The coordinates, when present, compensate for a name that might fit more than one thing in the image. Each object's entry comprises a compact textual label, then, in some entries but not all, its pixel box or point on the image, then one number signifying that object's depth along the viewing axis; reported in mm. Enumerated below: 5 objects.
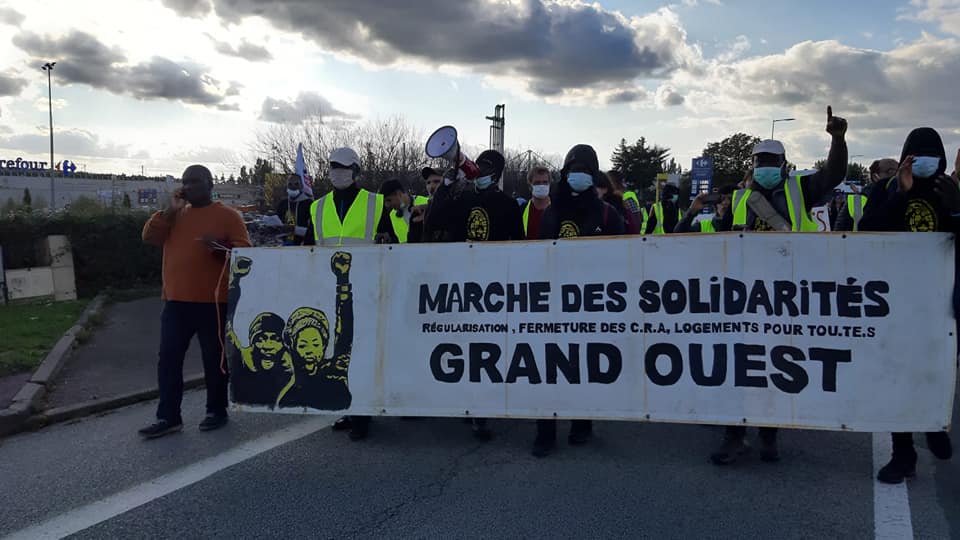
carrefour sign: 82812
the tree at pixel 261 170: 34669
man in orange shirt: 5156
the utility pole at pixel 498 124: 33969
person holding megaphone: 5418
